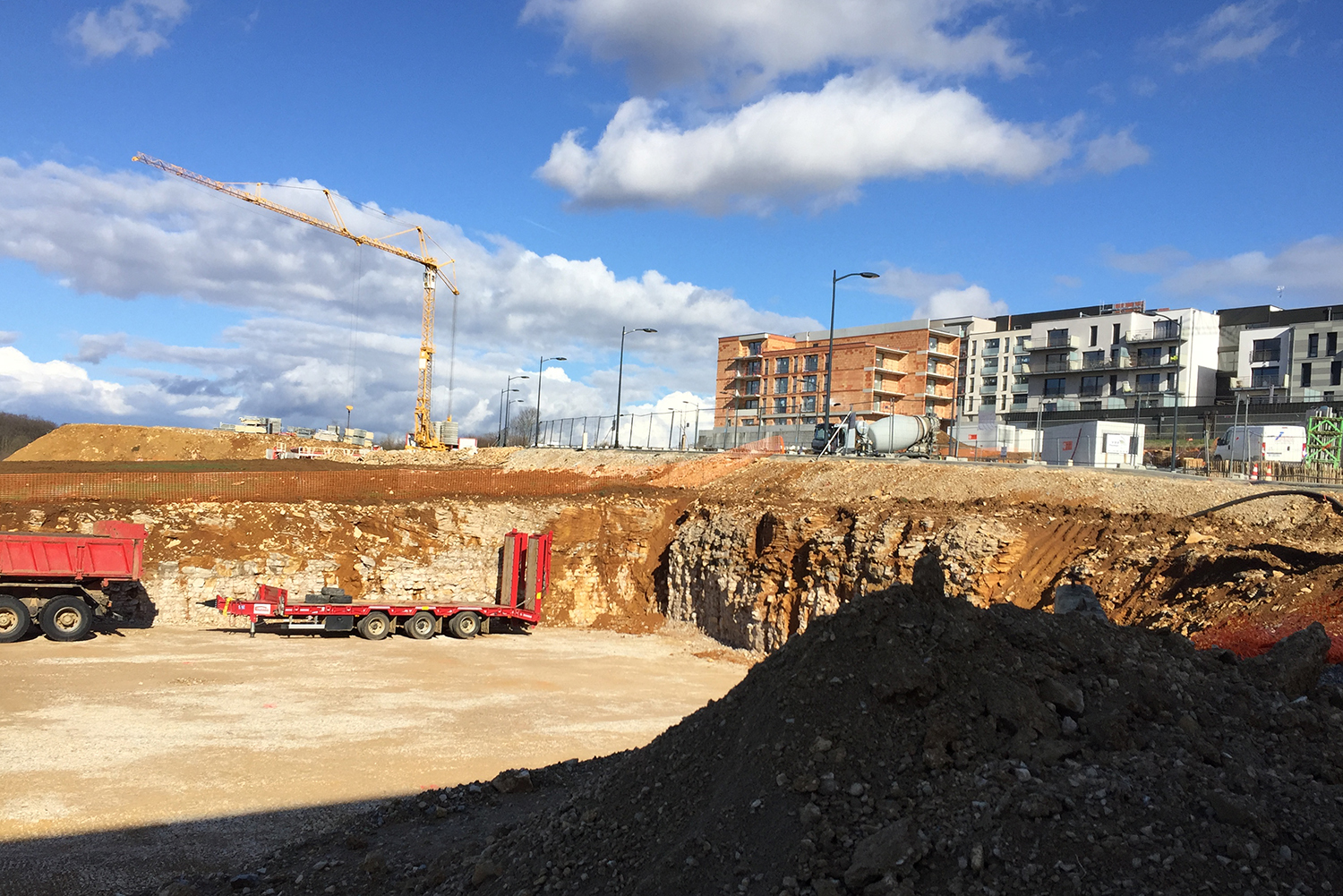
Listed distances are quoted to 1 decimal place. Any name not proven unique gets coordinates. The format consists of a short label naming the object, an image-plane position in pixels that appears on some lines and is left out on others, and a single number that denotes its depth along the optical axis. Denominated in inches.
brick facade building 3735.2
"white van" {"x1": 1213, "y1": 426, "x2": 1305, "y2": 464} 1480.1
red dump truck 848.3
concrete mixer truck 1651.1
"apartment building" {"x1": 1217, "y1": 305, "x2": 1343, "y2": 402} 2775.6
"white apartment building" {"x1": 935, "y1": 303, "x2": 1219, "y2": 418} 3189.0
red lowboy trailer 964.6
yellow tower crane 3255.4
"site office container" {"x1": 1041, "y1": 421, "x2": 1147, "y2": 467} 1583.4
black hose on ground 834.8
